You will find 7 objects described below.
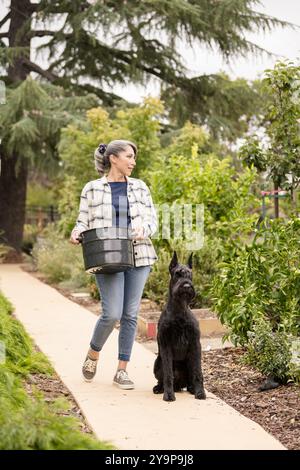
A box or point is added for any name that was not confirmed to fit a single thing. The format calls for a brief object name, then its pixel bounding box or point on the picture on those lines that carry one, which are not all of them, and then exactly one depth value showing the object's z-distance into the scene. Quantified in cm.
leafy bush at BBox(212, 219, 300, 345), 1034
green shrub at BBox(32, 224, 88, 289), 2240
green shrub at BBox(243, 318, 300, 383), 949
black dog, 892
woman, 937
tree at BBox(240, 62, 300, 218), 1193
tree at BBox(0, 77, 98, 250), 2988
